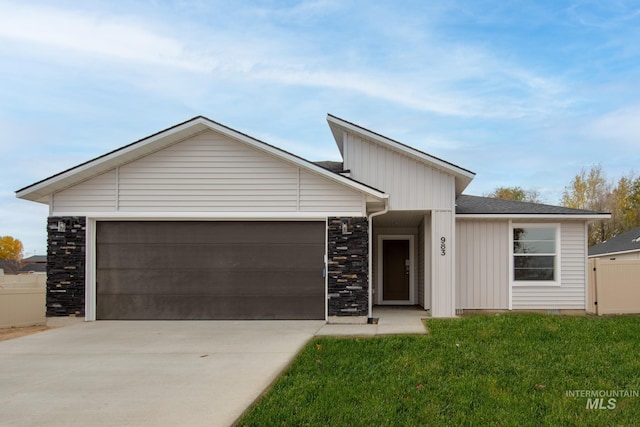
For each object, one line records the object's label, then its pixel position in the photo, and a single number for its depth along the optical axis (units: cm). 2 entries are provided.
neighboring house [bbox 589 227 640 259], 2423
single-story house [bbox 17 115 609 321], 1195
